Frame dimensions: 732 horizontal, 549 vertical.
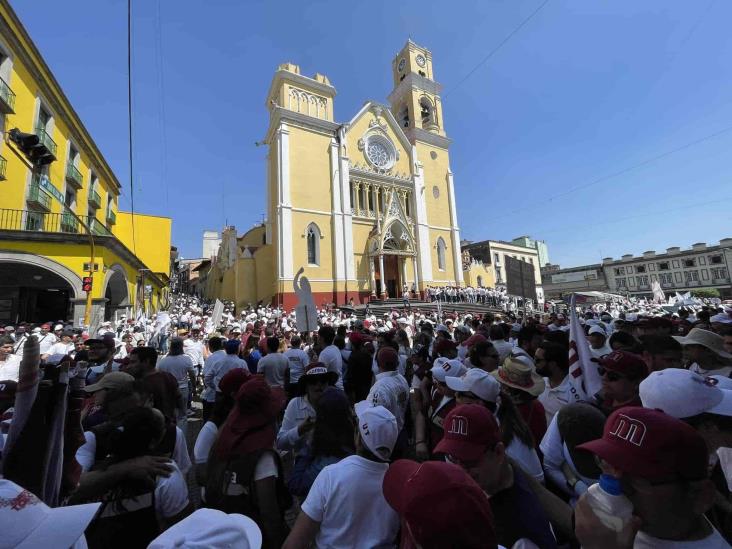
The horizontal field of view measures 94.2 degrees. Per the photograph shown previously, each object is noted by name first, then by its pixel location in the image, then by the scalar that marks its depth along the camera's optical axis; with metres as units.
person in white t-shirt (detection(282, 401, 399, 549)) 1.68
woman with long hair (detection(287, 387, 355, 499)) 2.32
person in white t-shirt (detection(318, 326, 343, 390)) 5.27
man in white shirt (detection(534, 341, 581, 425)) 3.18
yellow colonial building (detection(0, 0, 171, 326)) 12.50
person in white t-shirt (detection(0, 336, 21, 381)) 5.36
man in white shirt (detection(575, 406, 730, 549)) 1.09
